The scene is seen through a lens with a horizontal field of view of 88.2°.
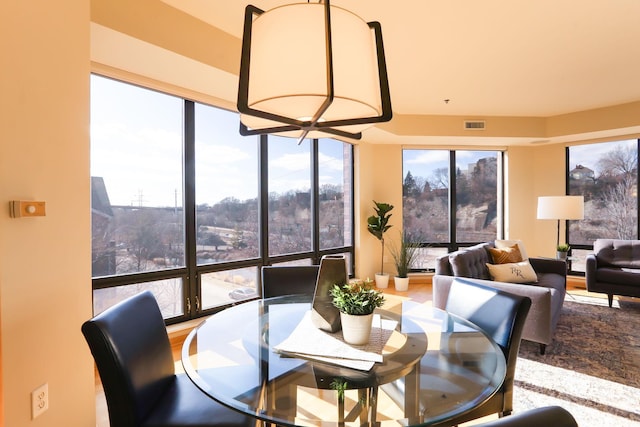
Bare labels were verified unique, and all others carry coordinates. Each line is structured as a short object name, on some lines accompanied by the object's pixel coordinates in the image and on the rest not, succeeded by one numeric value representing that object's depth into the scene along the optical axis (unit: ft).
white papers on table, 4.43
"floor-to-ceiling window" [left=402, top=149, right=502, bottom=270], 19.51
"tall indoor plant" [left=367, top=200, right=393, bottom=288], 17.53
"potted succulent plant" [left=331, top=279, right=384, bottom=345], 4.73
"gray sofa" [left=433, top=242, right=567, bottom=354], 9.11
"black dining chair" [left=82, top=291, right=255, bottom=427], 3.96
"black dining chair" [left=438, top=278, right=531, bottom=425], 5.05
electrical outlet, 4.76
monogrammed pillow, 12.17
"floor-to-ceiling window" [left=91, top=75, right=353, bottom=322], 9.30
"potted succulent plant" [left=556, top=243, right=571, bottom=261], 15.62
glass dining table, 3.66
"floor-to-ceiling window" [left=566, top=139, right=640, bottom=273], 17.02
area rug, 6.97
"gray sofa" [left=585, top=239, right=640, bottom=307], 13.20
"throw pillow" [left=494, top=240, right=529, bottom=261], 13.82
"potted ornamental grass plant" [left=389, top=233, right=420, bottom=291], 17.29
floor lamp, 14.74
